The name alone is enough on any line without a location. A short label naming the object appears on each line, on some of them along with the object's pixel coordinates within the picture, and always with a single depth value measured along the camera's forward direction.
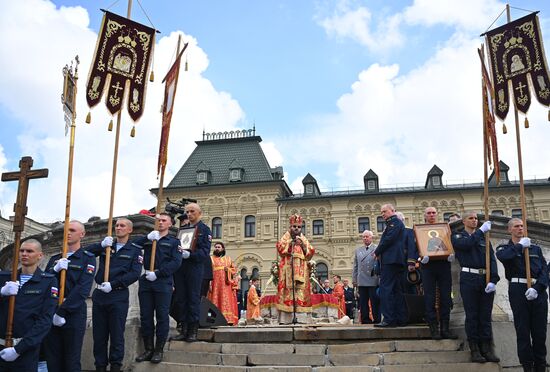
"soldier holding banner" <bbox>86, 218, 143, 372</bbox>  5.80
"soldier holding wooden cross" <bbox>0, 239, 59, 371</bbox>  4.41
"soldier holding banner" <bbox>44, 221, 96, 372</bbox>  5.15
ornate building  38.38
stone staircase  5.87
